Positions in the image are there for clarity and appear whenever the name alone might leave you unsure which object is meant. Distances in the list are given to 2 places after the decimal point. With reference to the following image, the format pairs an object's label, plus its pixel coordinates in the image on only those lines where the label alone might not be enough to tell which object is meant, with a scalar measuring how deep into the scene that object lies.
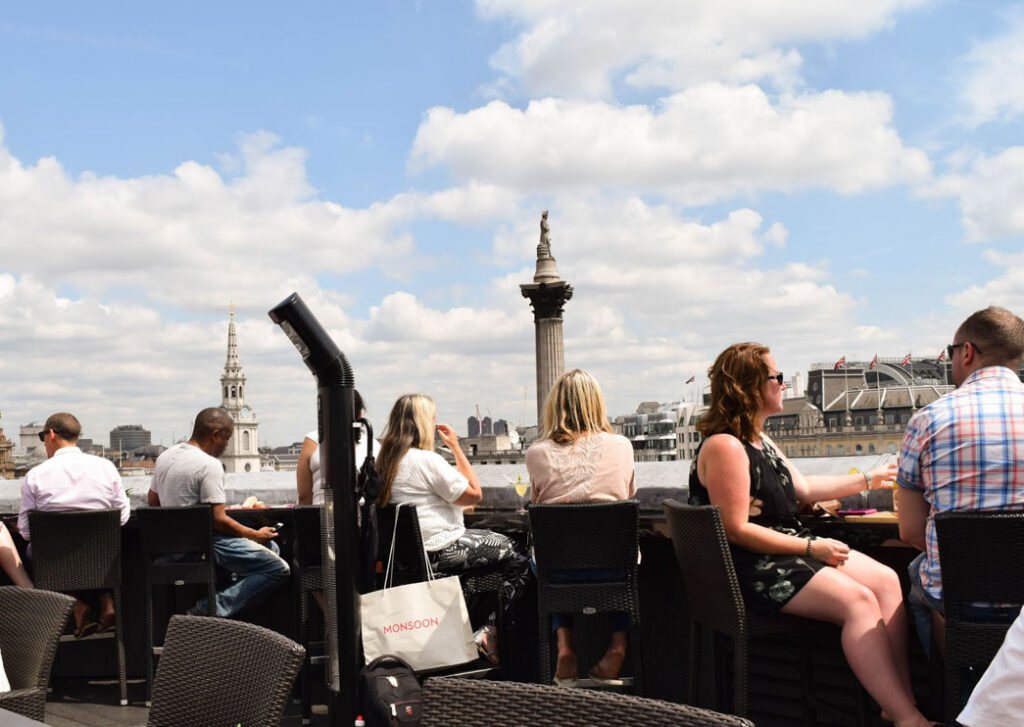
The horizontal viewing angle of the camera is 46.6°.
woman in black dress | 3.70
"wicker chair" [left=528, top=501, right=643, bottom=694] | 4.54
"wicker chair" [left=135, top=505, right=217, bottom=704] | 6.07
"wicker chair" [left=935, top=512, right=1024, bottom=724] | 3.21
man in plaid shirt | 3.45
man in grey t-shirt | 6.26
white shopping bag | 4.41
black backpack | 3.95
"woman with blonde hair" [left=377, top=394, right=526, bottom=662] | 5.30
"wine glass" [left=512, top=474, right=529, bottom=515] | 7.02
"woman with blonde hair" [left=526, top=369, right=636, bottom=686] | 4.93
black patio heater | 4.27
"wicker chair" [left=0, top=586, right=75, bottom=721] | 3.28
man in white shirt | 6.57
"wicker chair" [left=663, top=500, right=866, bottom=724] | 3.86
